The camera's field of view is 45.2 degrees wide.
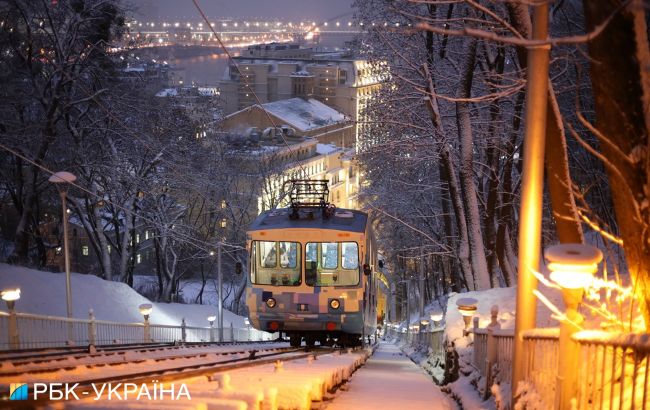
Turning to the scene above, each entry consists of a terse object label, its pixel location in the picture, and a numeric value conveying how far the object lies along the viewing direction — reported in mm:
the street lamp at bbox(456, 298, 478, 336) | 14625
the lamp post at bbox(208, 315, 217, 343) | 32369
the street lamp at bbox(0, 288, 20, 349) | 16641
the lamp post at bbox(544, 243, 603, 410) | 5742
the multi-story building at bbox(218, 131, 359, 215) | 52594
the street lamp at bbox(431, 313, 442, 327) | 22834
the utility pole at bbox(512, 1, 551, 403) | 7891
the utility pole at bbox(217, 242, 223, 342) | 32875
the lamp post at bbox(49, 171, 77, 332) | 22719
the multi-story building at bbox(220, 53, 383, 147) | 124312
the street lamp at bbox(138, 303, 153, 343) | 22594
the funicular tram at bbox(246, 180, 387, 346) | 19594
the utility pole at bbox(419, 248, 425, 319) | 43531
